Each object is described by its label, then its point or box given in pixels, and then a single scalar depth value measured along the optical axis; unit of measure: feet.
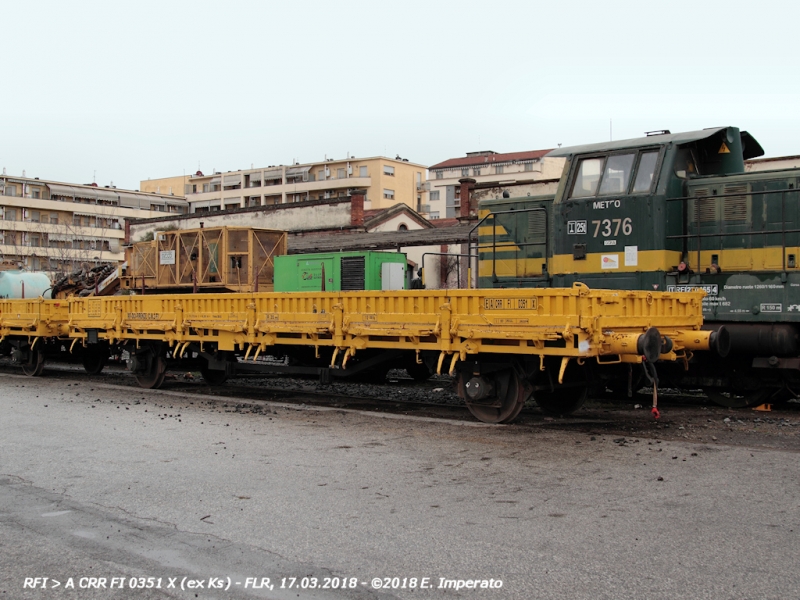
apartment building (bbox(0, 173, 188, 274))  252.62
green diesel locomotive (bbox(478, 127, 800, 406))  33.47
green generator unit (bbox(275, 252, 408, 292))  53.67
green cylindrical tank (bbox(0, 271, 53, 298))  73.87
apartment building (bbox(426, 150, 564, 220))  264.33
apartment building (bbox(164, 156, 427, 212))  290.56
